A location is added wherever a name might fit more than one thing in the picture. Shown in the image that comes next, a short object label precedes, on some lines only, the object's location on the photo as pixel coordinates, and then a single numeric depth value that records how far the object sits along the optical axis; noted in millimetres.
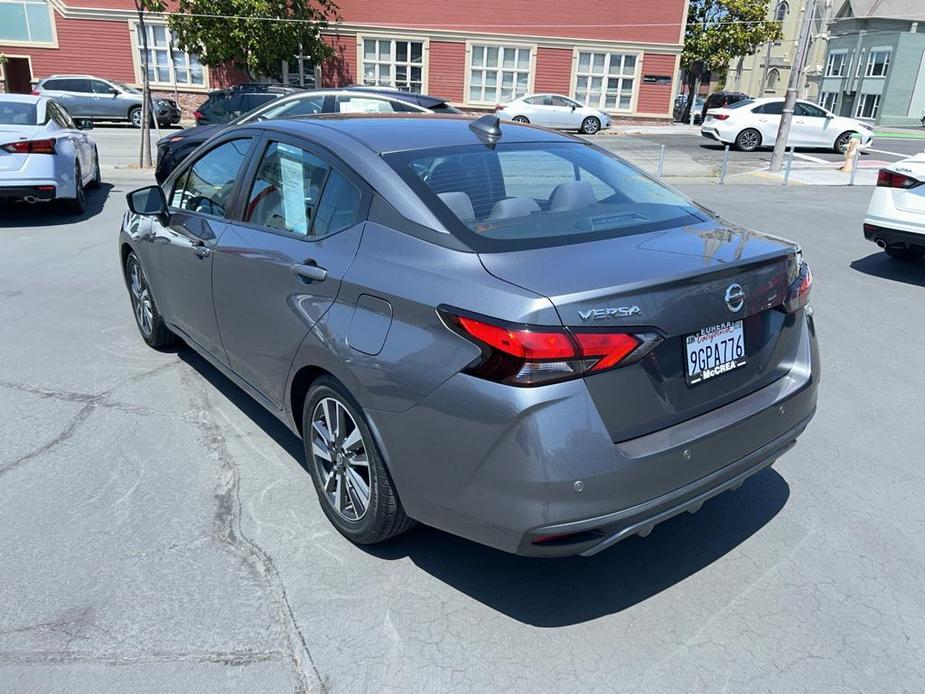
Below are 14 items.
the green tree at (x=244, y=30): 28062
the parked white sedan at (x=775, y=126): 23078
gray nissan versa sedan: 2410
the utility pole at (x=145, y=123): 14516
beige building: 65181
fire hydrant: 17344
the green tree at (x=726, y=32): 40438
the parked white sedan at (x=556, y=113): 27875
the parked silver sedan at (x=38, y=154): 9094
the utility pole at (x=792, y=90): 17469
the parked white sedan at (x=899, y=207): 7211
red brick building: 31234
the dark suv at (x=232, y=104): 17750
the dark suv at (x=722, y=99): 36250
